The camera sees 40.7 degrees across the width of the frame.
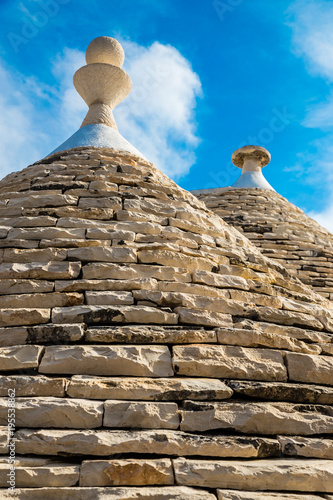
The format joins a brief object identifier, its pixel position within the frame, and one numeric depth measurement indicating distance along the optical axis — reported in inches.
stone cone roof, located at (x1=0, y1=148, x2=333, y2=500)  73.2
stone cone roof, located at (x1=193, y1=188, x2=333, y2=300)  232.7
